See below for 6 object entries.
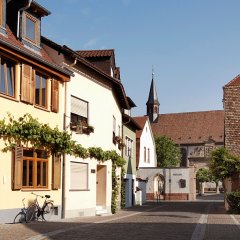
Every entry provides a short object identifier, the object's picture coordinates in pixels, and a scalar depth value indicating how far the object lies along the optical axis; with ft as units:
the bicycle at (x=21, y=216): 62.85
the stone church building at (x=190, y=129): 307.17
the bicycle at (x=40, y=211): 66.10
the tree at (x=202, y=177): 265.54
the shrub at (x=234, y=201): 90.89
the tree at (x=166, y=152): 246.06
